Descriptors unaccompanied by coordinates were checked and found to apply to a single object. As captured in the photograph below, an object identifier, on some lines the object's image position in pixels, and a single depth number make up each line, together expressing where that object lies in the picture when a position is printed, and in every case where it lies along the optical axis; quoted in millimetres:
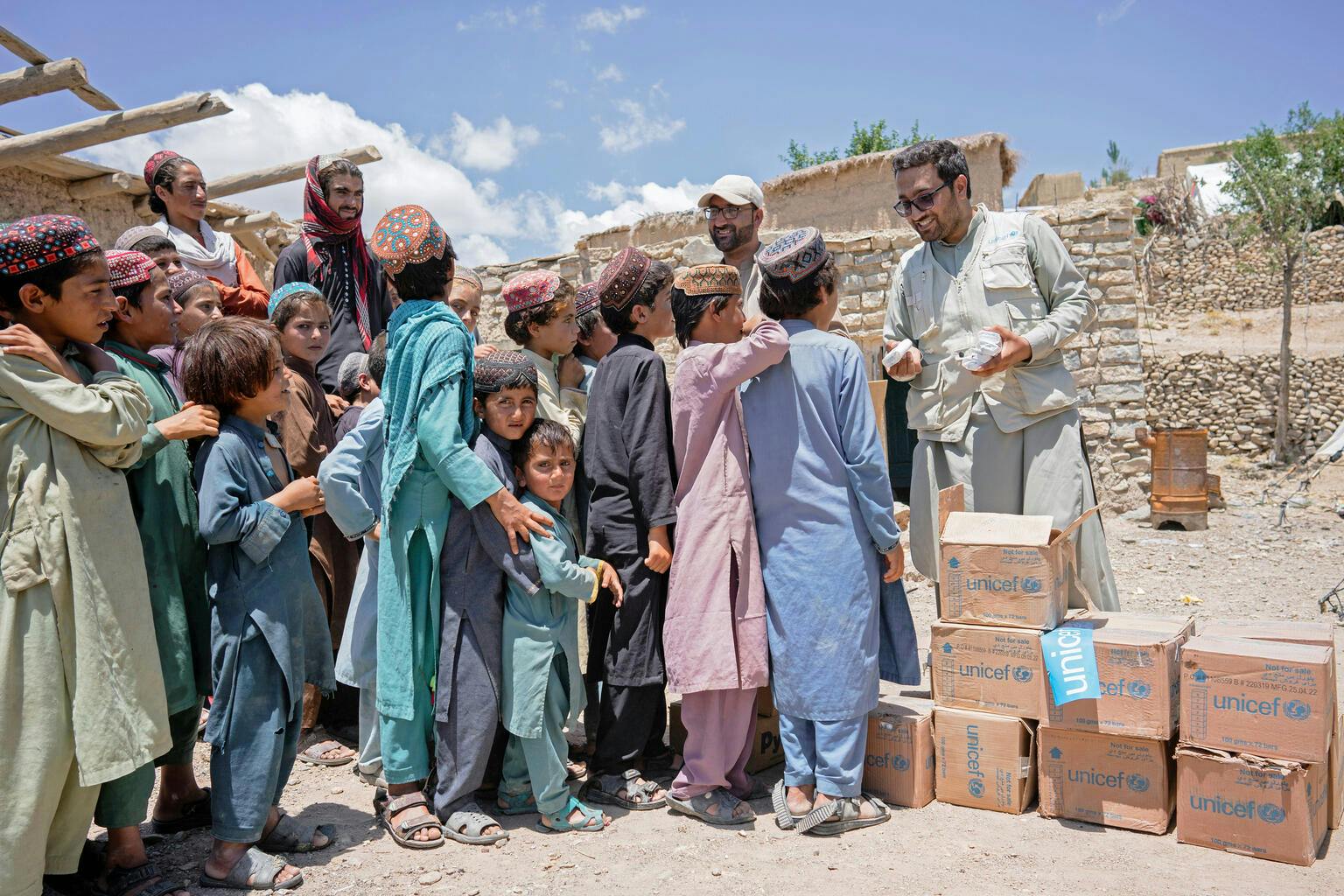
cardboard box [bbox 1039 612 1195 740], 2572
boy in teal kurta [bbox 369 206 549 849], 2721
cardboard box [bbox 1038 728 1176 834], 2635
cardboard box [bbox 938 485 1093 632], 2775
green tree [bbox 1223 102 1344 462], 14000
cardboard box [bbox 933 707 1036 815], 2812
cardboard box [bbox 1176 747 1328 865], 2400
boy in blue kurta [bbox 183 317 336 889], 2436
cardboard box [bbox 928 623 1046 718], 2789
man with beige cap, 3555
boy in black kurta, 2967
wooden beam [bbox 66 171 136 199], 6359
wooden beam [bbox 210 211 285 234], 7465
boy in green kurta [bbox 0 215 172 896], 2080
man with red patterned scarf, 4129
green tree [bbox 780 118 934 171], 29609
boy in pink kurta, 2799
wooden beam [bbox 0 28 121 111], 4773
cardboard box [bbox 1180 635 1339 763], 2389
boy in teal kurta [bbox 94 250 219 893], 2416
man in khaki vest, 3266
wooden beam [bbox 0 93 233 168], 5172
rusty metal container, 8117
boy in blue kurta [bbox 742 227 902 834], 2758
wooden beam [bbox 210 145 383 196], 6354
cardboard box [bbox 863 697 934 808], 2916
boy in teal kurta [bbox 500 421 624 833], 2791
